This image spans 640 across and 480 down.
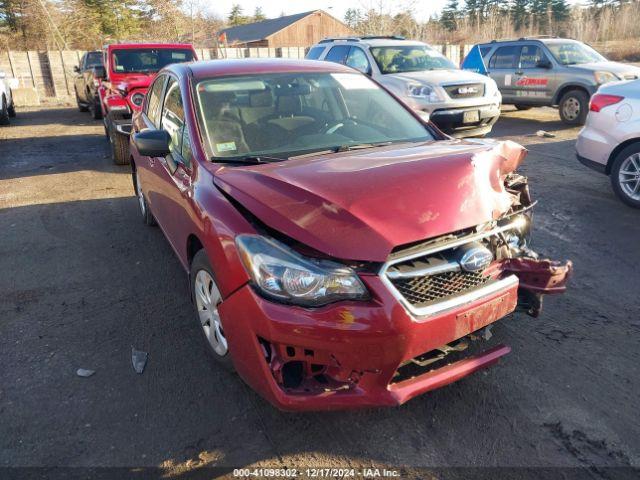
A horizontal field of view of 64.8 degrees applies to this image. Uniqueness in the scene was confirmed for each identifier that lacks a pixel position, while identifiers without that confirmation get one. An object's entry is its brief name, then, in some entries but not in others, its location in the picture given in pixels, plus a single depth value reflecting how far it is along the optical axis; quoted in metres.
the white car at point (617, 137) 5.61
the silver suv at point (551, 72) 11.05
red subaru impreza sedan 2.22
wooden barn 50.04
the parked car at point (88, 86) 14.62
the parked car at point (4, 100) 13.98
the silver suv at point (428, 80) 9.06
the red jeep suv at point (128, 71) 9.02
